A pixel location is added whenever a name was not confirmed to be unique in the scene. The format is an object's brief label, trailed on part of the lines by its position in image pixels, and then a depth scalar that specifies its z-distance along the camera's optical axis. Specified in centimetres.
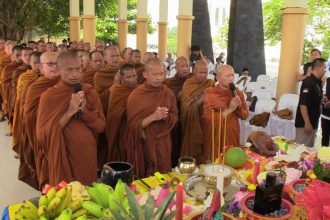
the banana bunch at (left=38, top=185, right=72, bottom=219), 167
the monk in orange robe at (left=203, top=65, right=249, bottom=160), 368
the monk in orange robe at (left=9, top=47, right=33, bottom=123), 548
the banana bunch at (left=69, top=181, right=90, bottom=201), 184
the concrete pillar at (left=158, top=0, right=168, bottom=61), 1344
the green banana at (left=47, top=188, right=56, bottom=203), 178
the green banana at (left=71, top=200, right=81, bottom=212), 178
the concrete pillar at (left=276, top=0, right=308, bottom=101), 640
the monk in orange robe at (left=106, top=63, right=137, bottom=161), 391
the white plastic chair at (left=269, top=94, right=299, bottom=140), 519
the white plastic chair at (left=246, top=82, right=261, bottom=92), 723
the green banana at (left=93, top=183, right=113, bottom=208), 177
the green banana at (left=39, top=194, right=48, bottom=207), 172
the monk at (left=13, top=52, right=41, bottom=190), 398
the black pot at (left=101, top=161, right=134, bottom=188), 200
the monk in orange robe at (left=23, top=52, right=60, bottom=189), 358
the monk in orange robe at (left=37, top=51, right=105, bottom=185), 309
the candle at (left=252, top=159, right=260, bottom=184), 218
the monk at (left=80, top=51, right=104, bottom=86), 496
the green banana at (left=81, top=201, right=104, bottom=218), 165
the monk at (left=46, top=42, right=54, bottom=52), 733
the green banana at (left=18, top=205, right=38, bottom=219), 165
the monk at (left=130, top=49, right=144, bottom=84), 560
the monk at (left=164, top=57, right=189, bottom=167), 458
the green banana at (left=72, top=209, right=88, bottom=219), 172
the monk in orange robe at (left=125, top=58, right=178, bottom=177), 356
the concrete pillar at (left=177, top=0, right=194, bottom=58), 1046
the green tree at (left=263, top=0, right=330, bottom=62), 1680
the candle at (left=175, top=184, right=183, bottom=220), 157
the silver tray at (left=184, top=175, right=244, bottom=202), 199
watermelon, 245
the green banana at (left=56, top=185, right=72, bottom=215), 173
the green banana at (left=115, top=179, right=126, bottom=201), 178
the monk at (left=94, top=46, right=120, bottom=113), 474
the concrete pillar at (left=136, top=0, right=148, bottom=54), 1338
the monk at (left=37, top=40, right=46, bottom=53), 759
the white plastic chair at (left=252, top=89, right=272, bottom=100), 654
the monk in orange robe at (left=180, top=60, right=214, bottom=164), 409
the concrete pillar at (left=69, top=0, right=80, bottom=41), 1495
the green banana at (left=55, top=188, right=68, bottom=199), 175
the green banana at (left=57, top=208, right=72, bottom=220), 157
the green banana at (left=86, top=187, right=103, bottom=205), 177
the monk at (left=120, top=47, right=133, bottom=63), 608
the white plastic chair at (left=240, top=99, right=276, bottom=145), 525
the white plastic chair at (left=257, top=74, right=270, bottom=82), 888
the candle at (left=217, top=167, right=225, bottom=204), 169
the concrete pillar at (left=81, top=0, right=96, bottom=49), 1322
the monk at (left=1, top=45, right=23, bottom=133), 594
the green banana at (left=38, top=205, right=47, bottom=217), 164
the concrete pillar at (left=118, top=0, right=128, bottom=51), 1455
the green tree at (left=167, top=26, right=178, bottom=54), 2725
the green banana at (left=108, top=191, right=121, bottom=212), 163
